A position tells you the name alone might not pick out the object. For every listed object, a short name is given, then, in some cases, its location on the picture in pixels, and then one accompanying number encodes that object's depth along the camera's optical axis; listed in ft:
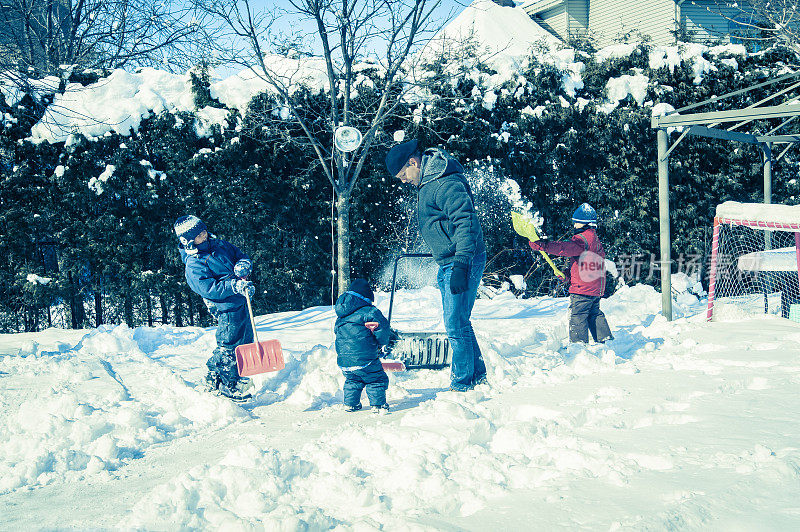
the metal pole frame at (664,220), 23.66
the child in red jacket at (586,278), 19.20
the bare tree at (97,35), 46.01
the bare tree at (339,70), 23.53
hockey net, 21.48
